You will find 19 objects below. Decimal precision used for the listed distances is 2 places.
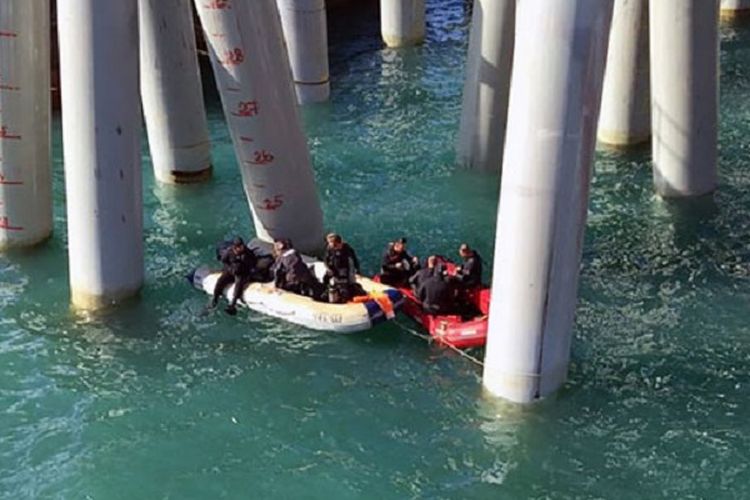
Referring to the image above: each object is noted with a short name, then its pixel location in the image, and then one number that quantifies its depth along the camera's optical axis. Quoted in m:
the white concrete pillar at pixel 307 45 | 28.44
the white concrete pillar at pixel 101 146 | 16.97
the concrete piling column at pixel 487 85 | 23.06
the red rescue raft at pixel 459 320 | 16.83
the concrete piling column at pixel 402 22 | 35.12
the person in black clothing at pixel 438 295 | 17.45
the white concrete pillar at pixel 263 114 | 18.23
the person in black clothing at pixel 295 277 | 18.19
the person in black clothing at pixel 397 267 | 18.52
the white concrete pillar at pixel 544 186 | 13.49
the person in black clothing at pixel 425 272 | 17.70
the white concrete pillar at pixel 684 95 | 21.03
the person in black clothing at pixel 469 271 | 17.75
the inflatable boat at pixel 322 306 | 17.42
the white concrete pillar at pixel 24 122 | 19.19
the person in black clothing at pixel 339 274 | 18.00
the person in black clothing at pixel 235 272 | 18.50
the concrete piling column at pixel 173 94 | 22.19
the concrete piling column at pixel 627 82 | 24.27
